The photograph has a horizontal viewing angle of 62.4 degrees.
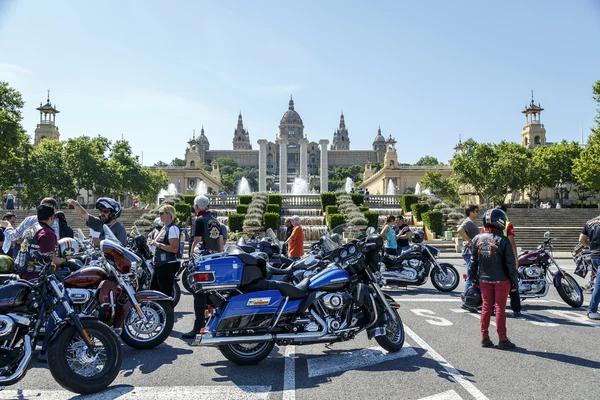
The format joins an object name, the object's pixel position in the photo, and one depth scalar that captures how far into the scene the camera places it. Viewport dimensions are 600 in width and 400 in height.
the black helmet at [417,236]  11.84
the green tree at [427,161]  157.75
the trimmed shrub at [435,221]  28.58
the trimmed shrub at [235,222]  27.56
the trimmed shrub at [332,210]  30.54
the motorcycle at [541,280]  9.54
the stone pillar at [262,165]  49.28
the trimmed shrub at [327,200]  34.31
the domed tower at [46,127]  85.69
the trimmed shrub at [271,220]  27.88
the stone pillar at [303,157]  54.01
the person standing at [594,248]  8.41
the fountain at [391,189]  91.72
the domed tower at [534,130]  94.50
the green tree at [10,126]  34.43
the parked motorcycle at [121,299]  6.00
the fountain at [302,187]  64.70
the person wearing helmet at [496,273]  6.43
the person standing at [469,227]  9.69
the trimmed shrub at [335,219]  27.14
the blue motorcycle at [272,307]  5.64
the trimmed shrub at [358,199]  35.50
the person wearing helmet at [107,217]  7.59
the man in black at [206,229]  7.56
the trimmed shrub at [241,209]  32.00
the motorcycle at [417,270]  11.66
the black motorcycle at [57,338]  4.74
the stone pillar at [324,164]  49.94
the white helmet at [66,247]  6.18
